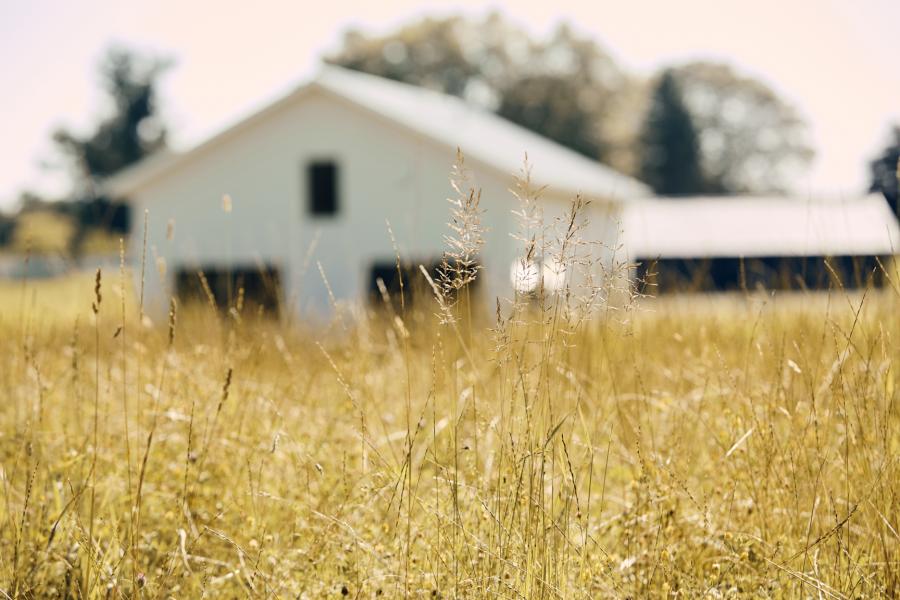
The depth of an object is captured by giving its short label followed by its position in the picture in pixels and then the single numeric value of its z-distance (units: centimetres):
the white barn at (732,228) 2814
